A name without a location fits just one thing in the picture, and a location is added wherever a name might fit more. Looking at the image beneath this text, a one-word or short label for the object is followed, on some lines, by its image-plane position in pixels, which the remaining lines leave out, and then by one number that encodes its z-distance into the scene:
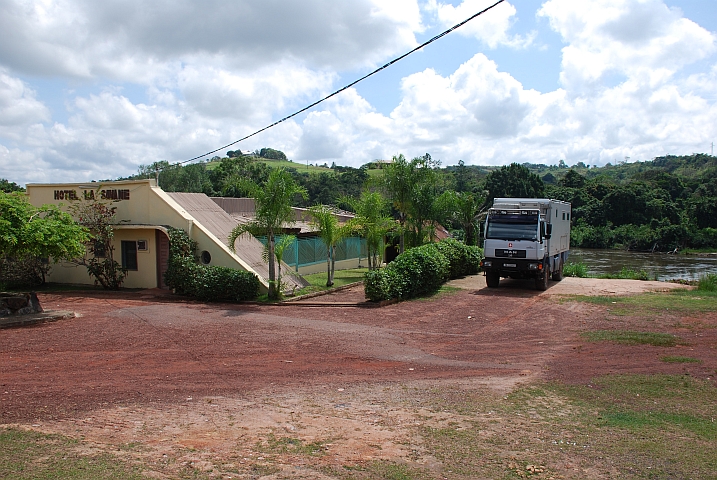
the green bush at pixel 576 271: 26.94
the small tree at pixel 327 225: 20.58
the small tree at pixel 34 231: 13.87
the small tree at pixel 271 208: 17.77
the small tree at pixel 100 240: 20.73
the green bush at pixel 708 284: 20.16
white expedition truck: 20.19
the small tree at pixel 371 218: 23.30
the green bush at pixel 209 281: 18.28
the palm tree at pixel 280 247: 18.01
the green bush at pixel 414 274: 17.80
